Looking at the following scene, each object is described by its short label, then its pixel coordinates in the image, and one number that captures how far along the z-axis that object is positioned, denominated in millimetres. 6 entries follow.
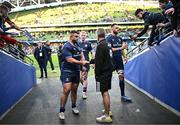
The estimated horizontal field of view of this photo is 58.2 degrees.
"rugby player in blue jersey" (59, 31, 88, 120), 3552
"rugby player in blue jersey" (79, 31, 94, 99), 4967
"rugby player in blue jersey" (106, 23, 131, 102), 4472
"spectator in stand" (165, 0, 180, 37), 3422
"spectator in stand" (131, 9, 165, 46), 4315
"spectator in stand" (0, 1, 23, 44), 4322
